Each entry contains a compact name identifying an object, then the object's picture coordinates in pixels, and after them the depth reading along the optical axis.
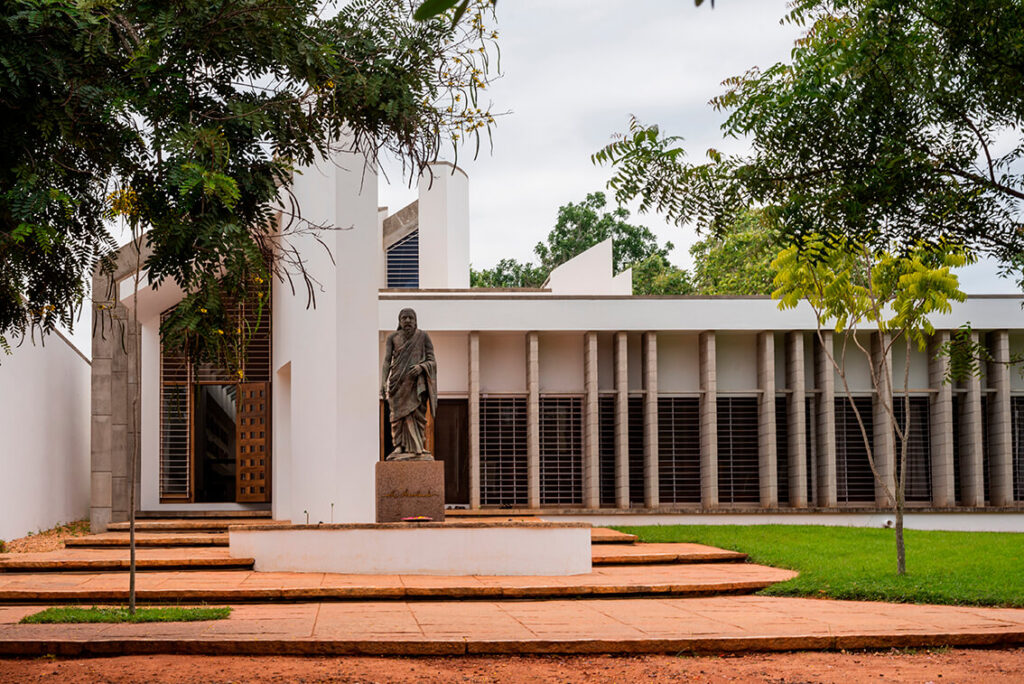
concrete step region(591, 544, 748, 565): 12.73
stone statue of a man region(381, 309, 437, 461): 12.69
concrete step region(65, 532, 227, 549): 13.85
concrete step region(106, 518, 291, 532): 15.70
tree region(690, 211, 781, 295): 33.66
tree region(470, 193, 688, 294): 44.16
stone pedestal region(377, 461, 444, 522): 12.20
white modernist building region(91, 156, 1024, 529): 18.61
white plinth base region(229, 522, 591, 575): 11.32
